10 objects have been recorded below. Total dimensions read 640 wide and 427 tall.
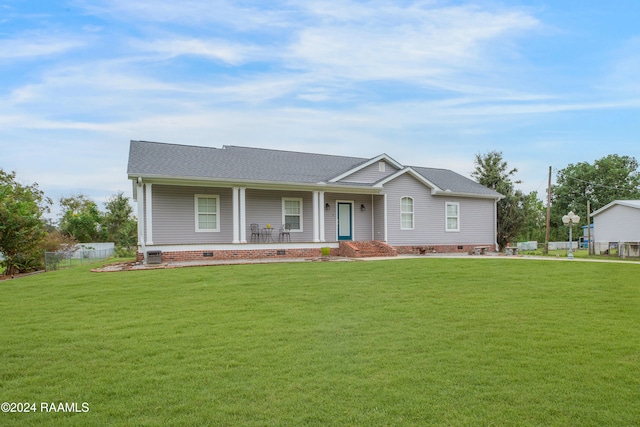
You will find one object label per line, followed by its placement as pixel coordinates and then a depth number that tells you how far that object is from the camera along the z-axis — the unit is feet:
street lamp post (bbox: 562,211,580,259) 74.95
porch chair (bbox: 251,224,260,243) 63.41
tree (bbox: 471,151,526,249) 102.12
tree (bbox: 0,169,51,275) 47.80
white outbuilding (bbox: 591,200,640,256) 95.04
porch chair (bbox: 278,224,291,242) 65.46
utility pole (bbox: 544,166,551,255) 103.10
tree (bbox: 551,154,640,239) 174.19
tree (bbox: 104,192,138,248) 110.23
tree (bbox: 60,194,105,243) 103.09
